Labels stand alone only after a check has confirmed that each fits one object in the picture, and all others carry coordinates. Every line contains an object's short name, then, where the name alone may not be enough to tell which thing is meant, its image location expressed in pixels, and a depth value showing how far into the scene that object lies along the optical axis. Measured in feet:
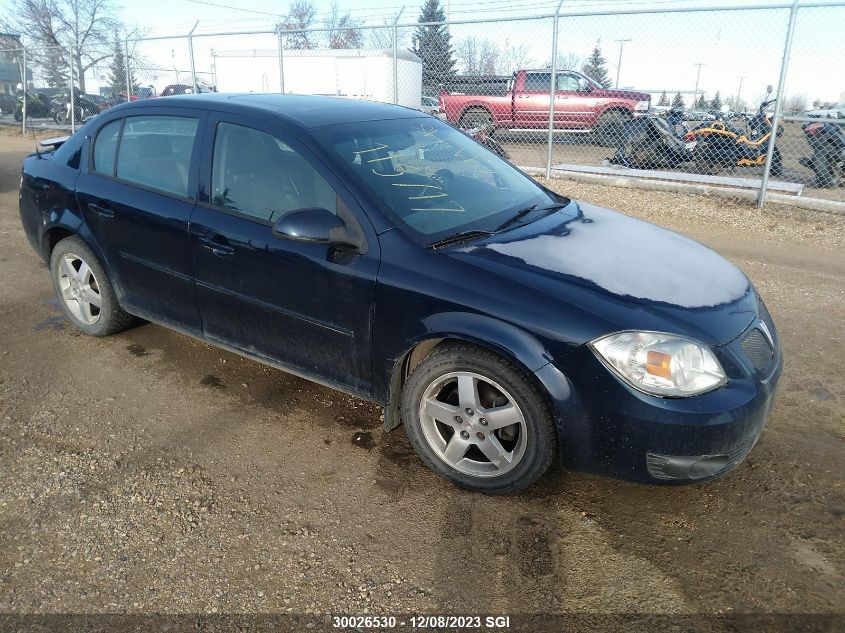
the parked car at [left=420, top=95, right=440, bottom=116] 49.90
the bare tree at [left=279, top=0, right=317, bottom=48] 185.45
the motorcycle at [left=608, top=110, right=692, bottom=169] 37.83
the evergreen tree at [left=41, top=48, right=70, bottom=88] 71.82
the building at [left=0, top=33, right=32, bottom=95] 78.69
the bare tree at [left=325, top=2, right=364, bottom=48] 63.72
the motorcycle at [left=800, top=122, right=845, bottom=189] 33.55
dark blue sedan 8.27
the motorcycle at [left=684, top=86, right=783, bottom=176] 37.50
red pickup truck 44.21
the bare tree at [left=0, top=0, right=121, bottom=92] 134.00
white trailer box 67.82
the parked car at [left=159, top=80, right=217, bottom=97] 72.30
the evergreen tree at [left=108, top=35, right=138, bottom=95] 70.79
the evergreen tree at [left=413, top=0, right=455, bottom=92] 40.77
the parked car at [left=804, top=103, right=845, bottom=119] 36.76
